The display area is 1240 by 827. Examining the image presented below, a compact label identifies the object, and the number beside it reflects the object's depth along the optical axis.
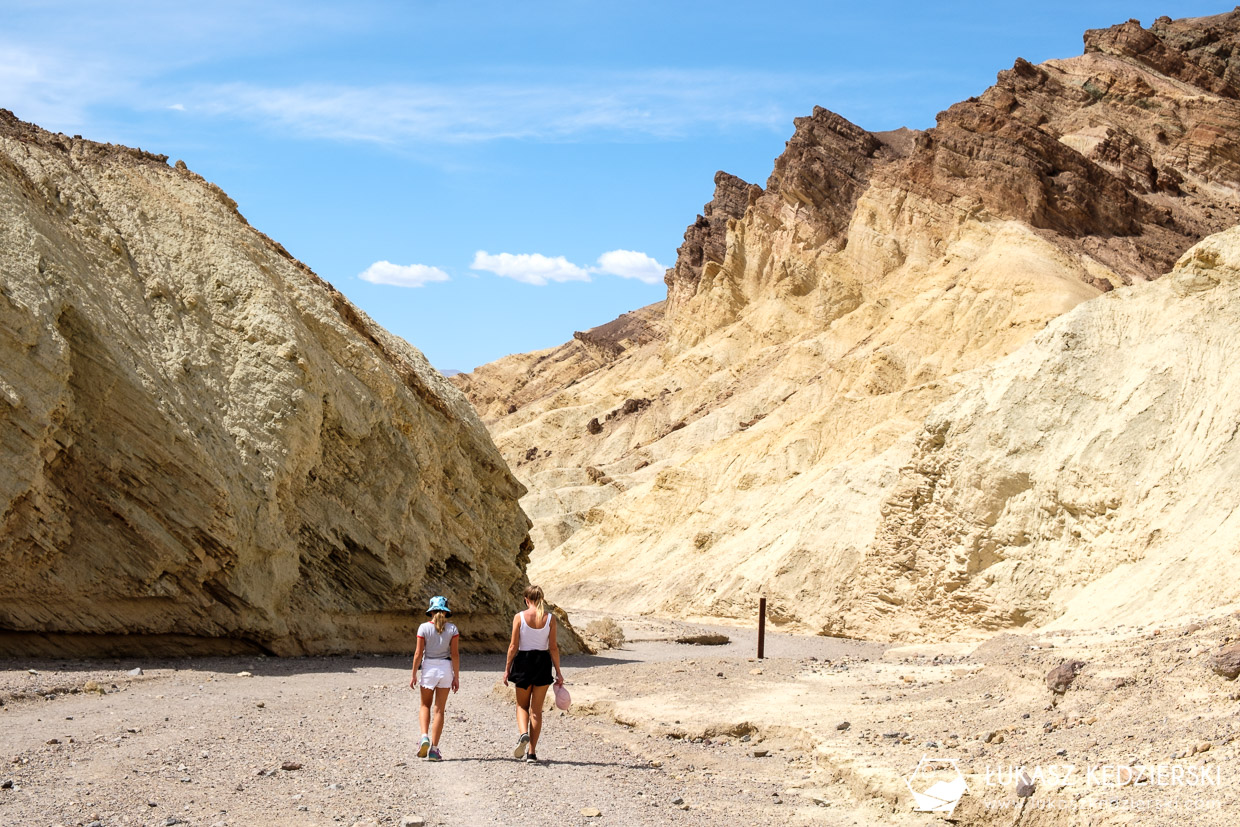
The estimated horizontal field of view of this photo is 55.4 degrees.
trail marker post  19.28
